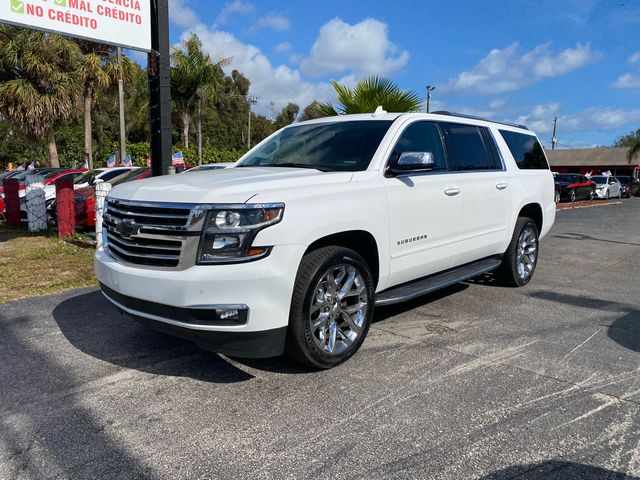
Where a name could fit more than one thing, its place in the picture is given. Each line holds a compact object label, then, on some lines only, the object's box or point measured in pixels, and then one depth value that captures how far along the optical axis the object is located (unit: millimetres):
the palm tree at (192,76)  24047
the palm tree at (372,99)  10531
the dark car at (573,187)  27516
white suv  3189
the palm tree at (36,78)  21656
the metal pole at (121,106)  23062
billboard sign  6750
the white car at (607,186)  32062
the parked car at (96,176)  14391
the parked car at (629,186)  37438
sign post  7613
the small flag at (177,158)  14945
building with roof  59441
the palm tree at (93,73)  22733
